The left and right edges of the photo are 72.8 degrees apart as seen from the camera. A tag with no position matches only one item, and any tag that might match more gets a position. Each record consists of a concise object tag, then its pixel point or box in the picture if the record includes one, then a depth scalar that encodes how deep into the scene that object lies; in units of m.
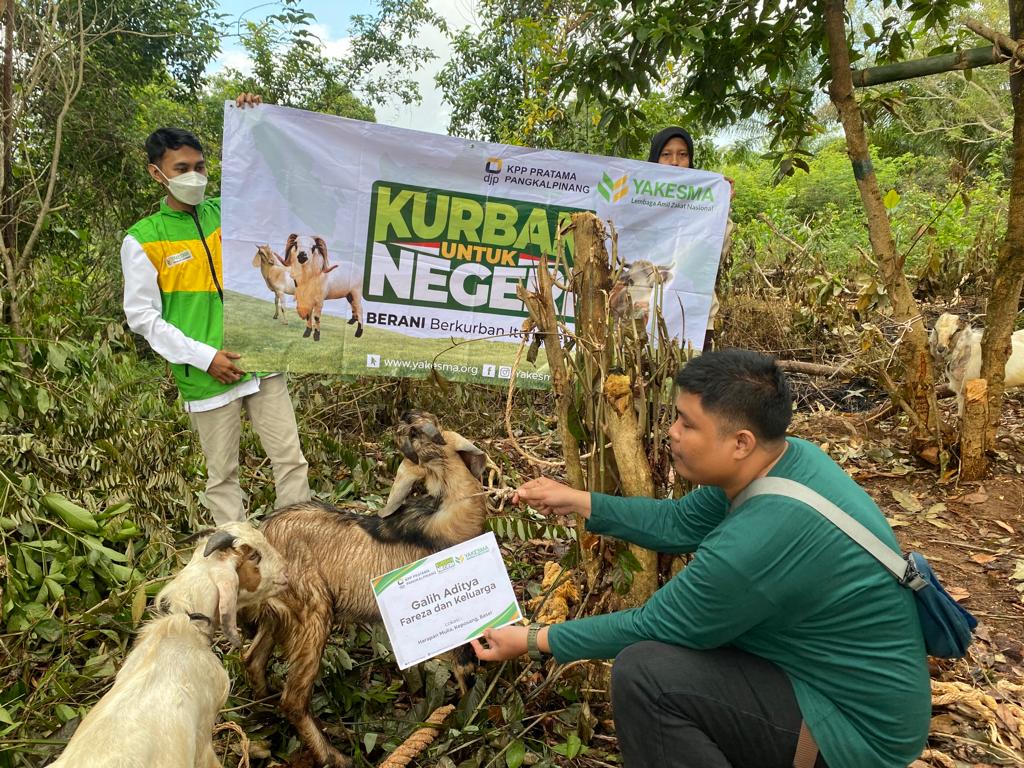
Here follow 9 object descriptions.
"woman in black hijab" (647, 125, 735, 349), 4.59
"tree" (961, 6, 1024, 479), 4.55
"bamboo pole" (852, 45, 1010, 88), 4.47
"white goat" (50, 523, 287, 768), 1.87
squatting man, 1.92
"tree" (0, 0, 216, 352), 4.37
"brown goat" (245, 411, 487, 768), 2.82
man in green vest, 3.40
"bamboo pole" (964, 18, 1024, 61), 4.19
